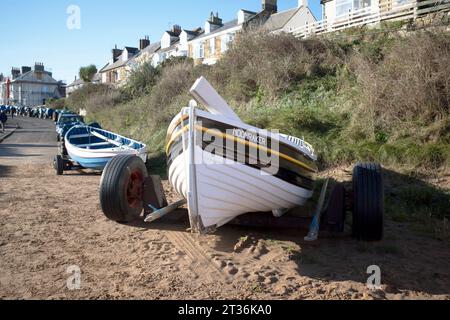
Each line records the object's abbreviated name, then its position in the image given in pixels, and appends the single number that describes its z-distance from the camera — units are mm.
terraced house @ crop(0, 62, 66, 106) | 88500
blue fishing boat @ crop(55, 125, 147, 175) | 9805
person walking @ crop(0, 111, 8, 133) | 24711
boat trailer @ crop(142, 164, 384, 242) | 4781
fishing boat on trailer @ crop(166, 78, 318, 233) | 4438
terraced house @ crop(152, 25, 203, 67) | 41969
